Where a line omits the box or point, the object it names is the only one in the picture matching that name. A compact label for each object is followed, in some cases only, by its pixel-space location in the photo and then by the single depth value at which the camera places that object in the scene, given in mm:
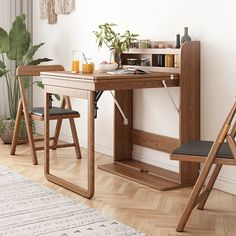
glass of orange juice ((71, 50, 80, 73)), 4101
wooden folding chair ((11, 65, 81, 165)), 4797
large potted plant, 5680
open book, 3941
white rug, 3061
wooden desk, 3719
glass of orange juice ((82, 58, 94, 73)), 4070
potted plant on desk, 4465
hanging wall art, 5719
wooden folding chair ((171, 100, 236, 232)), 2982
